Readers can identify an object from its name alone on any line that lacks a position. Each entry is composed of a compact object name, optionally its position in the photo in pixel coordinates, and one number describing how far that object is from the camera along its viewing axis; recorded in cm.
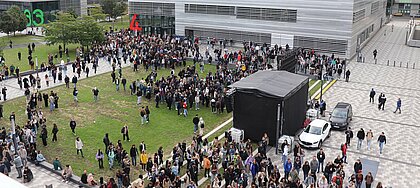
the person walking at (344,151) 2025
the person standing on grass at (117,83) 3244
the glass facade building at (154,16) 5694
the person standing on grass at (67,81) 3295
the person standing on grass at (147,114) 2566
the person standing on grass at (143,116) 2542
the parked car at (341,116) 2478
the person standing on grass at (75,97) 2909
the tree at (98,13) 7410
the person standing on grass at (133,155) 1975
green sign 6969
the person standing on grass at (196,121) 2389
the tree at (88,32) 4562
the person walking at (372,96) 2979
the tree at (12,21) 5762
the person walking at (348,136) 2202
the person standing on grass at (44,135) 2191
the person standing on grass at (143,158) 1922
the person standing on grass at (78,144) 2072
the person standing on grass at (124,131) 2275
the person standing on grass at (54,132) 2247
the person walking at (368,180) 1712
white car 2203
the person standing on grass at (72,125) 2355
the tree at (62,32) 4566
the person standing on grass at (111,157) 1944
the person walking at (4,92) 2912
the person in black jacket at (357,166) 1802
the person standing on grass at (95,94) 2947
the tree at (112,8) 7962
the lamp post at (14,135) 1985
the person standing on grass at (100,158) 1948
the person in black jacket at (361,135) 2175
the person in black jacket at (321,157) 1927
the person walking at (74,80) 3222
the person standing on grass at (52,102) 2745
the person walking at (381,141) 2118
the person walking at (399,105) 2785
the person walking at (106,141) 2079
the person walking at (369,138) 2184
